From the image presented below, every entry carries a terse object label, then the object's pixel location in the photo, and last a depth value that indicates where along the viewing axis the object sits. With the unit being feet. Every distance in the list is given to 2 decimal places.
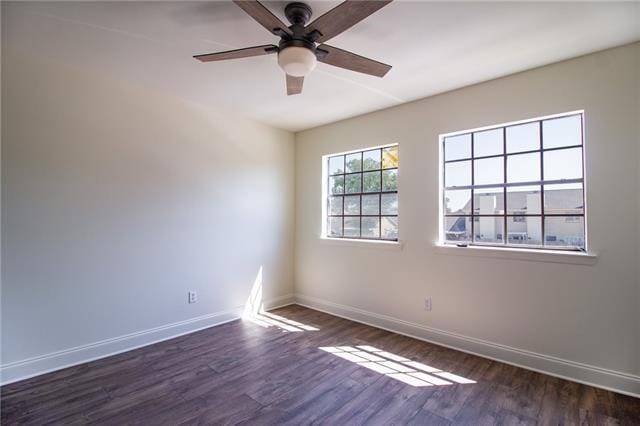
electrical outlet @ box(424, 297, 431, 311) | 10.27
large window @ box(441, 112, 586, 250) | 8.14
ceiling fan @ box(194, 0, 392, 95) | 4.78
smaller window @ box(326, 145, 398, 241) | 11.77
